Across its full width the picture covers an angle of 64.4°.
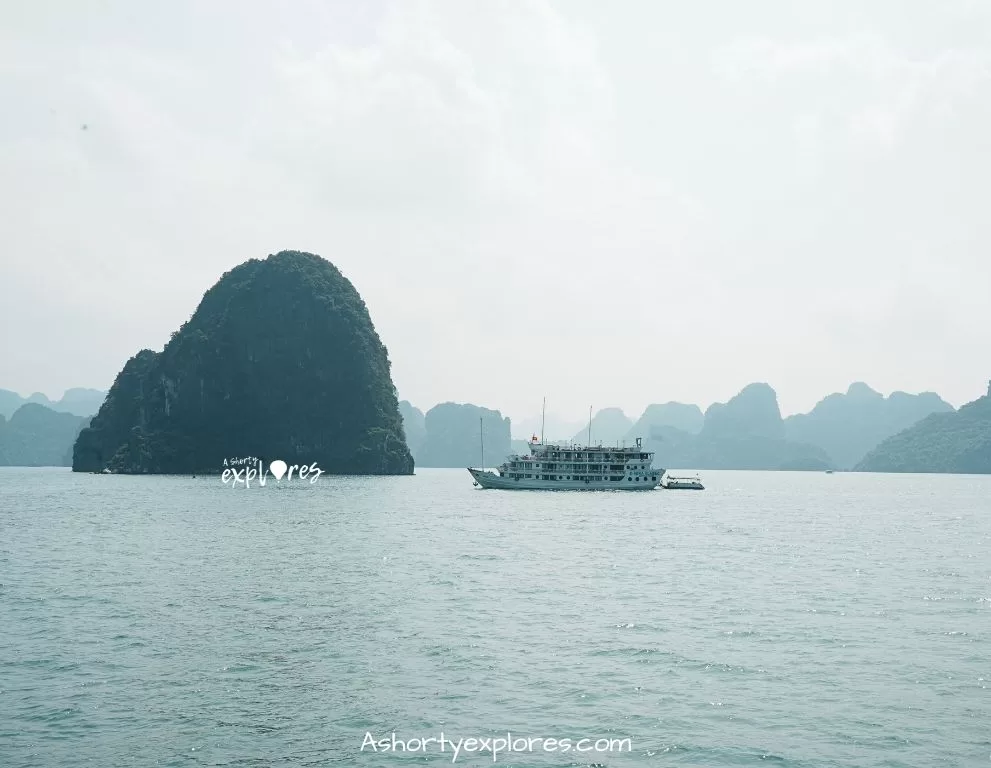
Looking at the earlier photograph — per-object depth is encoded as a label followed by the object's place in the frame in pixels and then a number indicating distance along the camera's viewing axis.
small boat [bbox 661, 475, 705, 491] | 172.15
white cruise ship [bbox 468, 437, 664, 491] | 141.38
